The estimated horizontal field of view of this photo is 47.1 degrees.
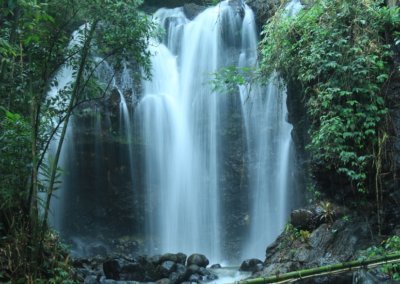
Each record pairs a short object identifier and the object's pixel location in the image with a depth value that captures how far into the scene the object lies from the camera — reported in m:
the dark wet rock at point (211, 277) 10.16
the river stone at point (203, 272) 10.38
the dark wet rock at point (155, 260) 10.71
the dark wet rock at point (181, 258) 11.15
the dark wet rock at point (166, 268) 9.99
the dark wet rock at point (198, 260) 11.12
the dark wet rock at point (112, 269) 9.78
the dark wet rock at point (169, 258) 10.98
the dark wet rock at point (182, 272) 9.90
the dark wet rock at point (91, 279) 9.26
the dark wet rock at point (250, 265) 10.75
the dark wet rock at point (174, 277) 9.65
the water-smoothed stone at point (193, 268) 10.30
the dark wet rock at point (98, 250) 13.92
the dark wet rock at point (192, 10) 18.11
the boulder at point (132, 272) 9.77
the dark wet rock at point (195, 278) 9.91
